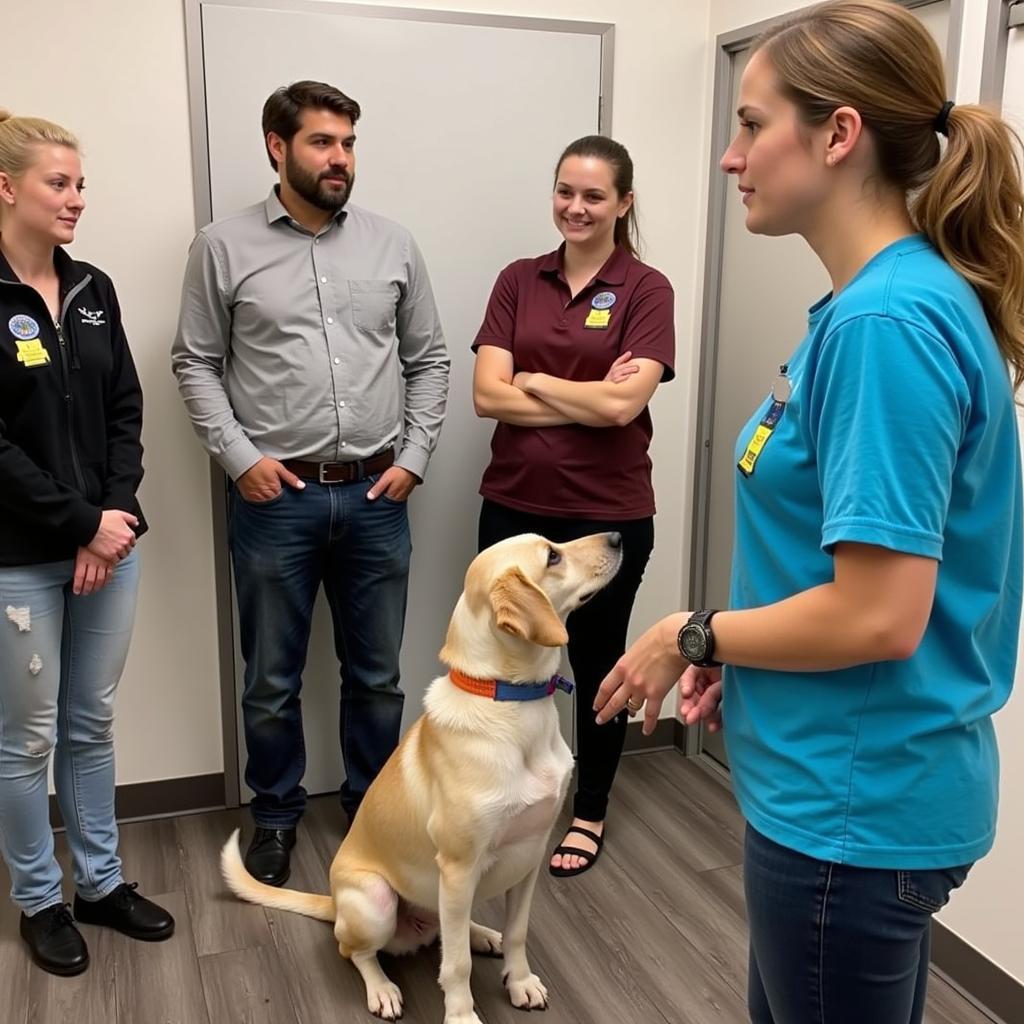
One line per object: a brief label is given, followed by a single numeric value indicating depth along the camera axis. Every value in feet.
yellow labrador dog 6.53
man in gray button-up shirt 8.61
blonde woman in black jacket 7.01
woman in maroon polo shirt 8.73
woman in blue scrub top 3.09
